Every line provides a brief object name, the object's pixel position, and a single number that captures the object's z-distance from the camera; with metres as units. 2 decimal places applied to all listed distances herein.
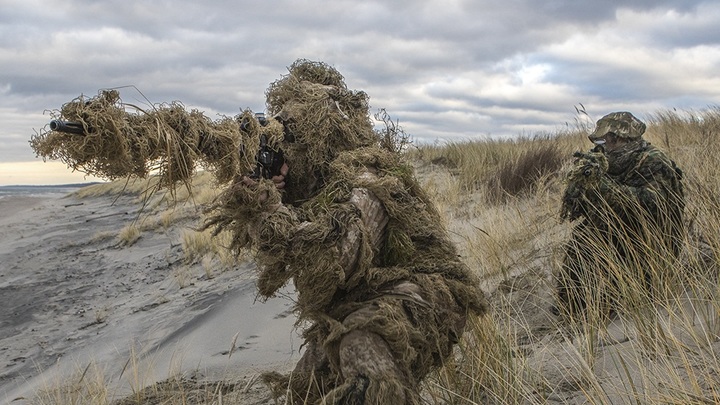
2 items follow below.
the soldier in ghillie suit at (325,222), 2.69
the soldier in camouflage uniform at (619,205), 4.59
